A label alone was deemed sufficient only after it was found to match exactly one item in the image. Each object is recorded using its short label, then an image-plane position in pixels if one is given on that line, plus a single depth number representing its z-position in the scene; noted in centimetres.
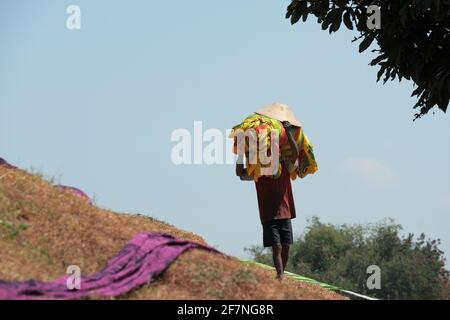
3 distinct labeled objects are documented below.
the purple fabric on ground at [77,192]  1093
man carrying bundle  1083
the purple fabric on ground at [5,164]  1122
